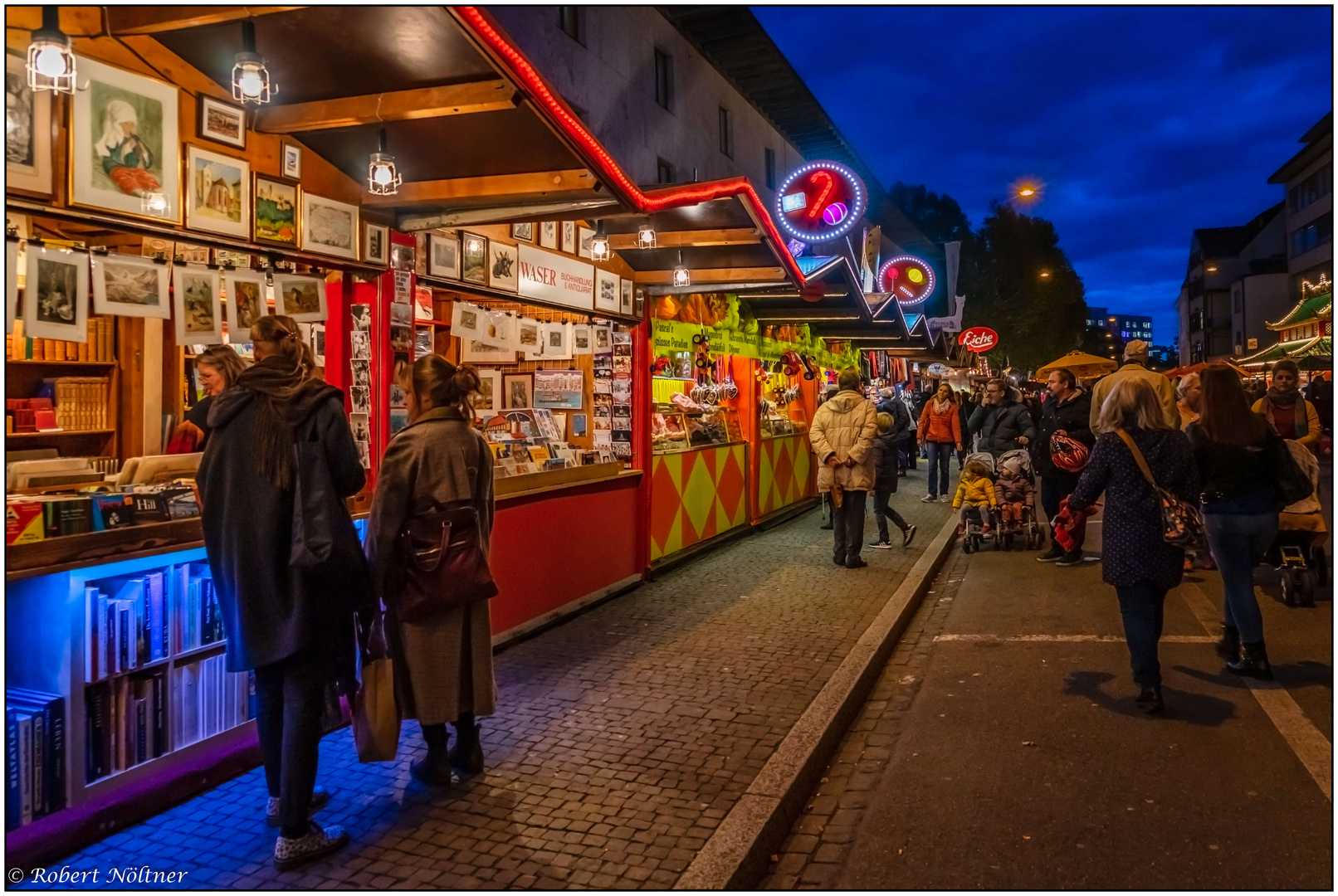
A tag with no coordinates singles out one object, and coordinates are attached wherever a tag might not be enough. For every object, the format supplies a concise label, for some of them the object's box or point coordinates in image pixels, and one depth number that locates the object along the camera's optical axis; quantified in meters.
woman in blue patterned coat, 4.91
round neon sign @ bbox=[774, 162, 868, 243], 11.20
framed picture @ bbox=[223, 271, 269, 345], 4.43
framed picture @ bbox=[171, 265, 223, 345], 4.21
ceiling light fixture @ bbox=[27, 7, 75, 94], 3.24
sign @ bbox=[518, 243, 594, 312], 6.90
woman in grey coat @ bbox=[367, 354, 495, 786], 3.86
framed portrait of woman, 3.66
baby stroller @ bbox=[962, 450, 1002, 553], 10.84
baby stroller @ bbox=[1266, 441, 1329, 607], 6.95
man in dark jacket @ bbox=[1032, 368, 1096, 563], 9.20
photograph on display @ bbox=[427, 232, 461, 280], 5.75
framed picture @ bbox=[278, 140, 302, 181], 4.64
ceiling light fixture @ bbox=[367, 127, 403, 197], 4.74
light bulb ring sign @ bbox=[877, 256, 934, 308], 19.20
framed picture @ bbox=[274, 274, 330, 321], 4.76
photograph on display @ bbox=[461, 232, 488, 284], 6.09
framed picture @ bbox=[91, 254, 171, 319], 3.90
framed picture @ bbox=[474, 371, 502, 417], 8.98
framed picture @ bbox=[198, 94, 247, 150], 4.22
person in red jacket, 14.61
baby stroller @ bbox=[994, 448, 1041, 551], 10.48
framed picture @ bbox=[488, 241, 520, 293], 6.40
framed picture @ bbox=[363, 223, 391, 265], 5.18
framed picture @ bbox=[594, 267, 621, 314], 7.99
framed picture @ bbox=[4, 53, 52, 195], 3.41
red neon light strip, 4.15
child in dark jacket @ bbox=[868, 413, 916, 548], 10.73
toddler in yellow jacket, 10.63
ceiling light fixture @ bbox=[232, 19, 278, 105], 3.90
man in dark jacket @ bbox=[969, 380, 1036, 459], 10.60
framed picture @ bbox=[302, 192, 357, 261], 4.77
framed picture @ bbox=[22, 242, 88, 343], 3.59
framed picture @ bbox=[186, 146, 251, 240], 4.14
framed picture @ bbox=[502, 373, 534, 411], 8.90
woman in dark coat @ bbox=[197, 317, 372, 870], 3.33
